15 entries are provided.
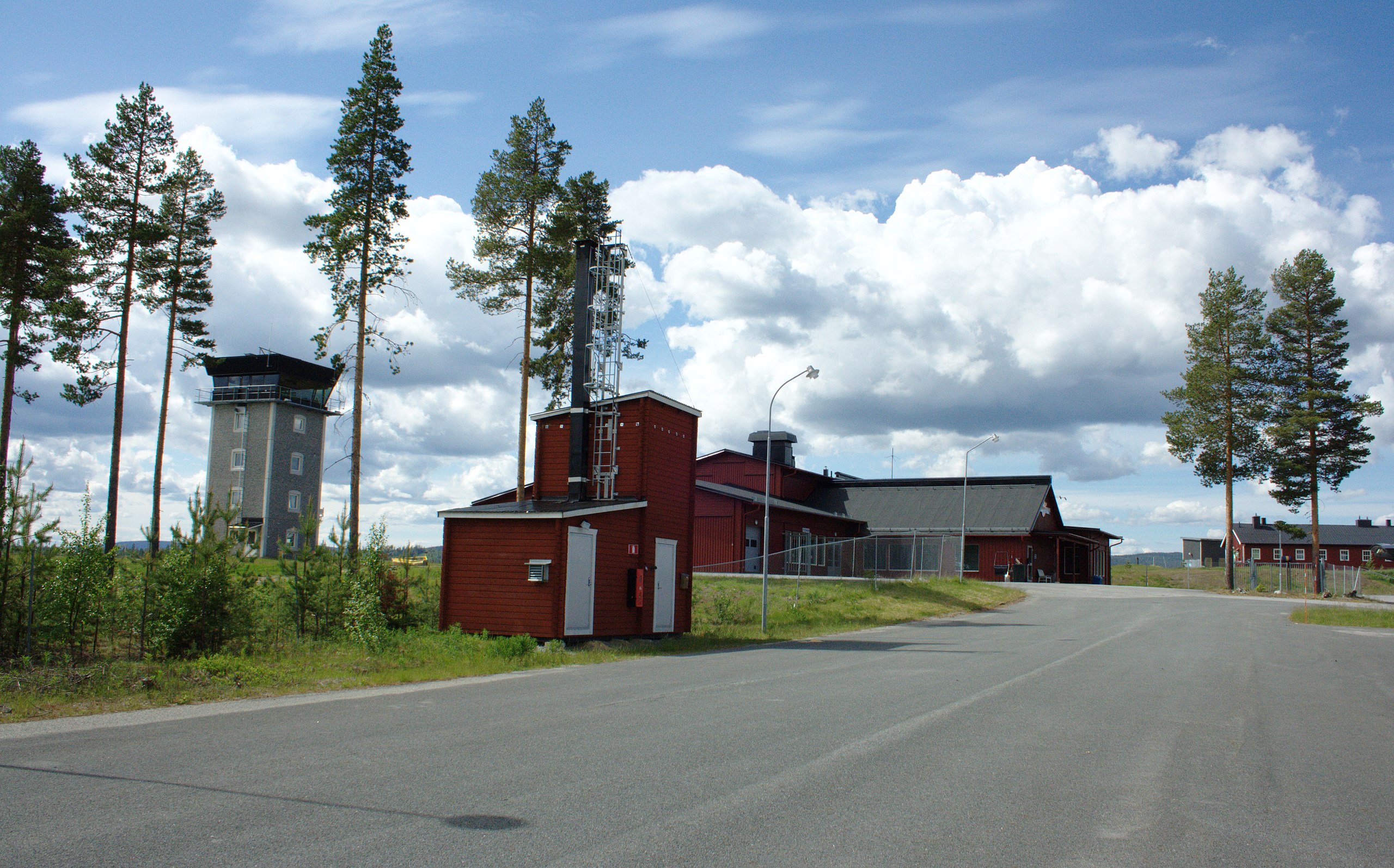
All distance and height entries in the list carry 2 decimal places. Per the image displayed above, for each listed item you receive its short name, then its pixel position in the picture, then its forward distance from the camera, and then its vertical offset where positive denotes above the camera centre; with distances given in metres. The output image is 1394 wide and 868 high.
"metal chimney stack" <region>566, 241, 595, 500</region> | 22.45 +3.62
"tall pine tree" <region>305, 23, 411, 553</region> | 25.88 +8.93
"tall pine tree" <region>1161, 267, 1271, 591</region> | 48.38 +7.39
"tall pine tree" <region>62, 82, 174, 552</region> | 29.39 +9.20
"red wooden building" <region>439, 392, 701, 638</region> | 19.52 -0.70
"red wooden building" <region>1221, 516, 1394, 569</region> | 88.38 -0.84
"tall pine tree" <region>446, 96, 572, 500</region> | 30.05 +9.79
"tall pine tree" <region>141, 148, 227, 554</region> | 32.34 +8.98
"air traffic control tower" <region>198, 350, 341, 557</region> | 61.00 +4.69
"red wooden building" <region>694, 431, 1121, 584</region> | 43.44 -0.04
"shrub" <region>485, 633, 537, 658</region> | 17.52 -2.61
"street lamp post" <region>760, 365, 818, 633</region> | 23.88 -1.72
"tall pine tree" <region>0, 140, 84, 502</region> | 28.42 +7.52
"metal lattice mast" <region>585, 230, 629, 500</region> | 22.59 +4.25
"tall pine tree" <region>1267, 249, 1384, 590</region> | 46.62 +7.18
